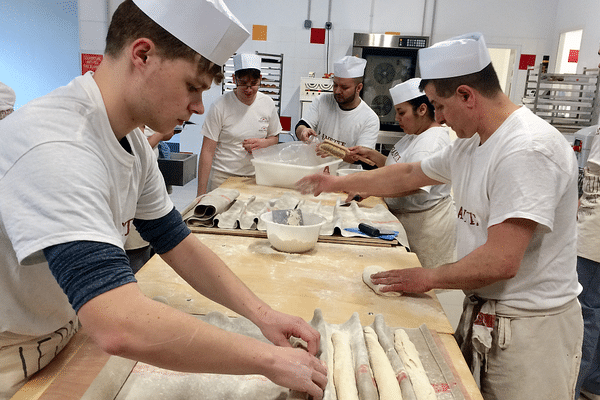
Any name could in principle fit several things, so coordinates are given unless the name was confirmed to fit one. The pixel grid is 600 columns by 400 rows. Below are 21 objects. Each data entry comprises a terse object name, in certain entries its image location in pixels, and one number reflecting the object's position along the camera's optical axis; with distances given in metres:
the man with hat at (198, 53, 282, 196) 3.06
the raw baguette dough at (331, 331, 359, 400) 0.86
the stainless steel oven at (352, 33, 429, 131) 5.20
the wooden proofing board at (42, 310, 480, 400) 0.84
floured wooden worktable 1.20
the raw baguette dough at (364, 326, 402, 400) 0.85
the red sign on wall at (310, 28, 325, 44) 5.70
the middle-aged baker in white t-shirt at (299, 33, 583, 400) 1.17
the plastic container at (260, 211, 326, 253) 1.58
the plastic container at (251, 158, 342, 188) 2.62
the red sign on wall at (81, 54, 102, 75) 5.82
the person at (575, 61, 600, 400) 2.18
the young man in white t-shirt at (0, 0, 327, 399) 0.64
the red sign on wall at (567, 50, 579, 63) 5.11
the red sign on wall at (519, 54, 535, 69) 5.60
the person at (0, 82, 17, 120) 2.27
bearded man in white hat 3.17
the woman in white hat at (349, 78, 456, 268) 2.33
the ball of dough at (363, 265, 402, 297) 1.32
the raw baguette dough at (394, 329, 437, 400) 0.87
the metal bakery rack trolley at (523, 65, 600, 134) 4.05
